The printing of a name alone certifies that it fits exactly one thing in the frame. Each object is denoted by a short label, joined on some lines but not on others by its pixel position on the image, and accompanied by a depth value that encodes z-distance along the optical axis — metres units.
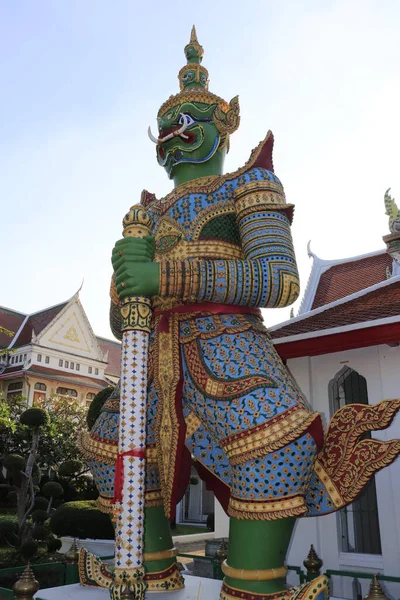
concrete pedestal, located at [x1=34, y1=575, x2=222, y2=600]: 3.10
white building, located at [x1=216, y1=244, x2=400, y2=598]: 4.73
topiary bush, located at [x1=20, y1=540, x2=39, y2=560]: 8.20
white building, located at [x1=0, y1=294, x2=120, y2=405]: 22.16
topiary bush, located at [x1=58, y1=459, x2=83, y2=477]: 10.09
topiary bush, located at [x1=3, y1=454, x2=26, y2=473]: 8.53
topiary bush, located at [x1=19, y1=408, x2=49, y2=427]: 8.45
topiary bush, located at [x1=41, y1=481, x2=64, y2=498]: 10.15
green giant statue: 2.57
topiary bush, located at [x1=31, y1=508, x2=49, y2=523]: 8.75
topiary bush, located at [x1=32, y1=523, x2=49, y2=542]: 8.55
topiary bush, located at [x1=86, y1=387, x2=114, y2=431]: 10.28
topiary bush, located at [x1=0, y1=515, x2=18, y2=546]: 8.93
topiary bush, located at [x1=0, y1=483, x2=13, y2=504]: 15.84
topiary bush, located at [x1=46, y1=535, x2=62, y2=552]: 9.40
